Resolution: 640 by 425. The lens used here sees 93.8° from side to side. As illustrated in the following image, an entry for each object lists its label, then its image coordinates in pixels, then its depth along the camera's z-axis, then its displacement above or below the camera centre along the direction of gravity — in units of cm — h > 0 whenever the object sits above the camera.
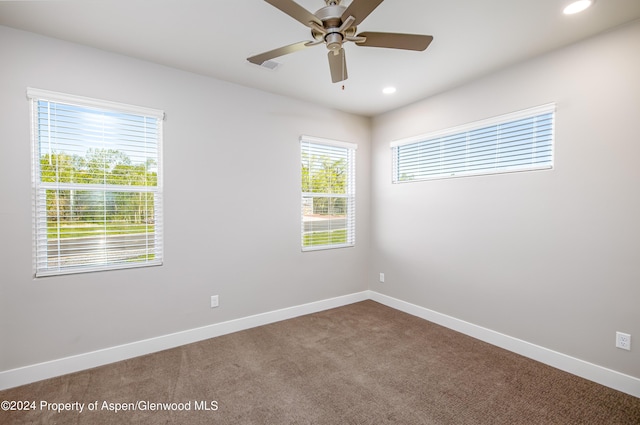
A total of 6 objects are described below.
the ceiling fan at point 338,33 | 154 +102
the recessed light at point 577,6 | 194 +133
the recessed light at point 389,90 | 335 +133
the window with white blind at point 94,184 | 241 +21
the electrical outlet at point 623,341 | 223 -101
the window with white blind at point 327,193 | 388 +19
